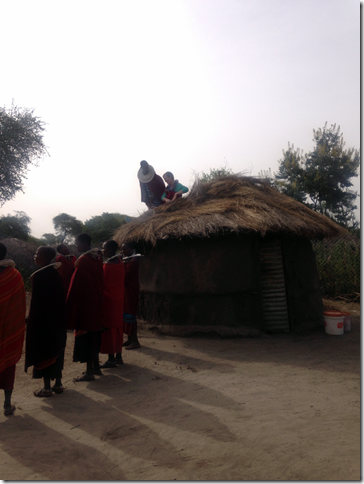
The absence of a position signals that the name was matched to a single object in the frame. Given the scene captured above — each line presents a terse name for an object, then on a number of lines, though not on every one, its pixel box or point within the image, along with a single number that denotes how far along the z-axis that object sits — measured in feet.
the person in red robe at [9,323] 11.13
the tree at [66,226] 81.51
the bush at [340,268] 37.63
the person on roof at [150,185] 26.86
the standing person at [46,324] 12.08
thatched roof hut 21.44
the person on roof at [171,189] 26.30
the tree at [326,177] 63.31
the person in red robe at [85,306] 13.80
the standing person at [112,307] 15.40
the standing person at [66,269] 16.60
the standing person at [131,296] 18.85
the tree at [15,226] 75.10
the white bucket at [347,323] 23.27
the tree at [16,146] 49.44
